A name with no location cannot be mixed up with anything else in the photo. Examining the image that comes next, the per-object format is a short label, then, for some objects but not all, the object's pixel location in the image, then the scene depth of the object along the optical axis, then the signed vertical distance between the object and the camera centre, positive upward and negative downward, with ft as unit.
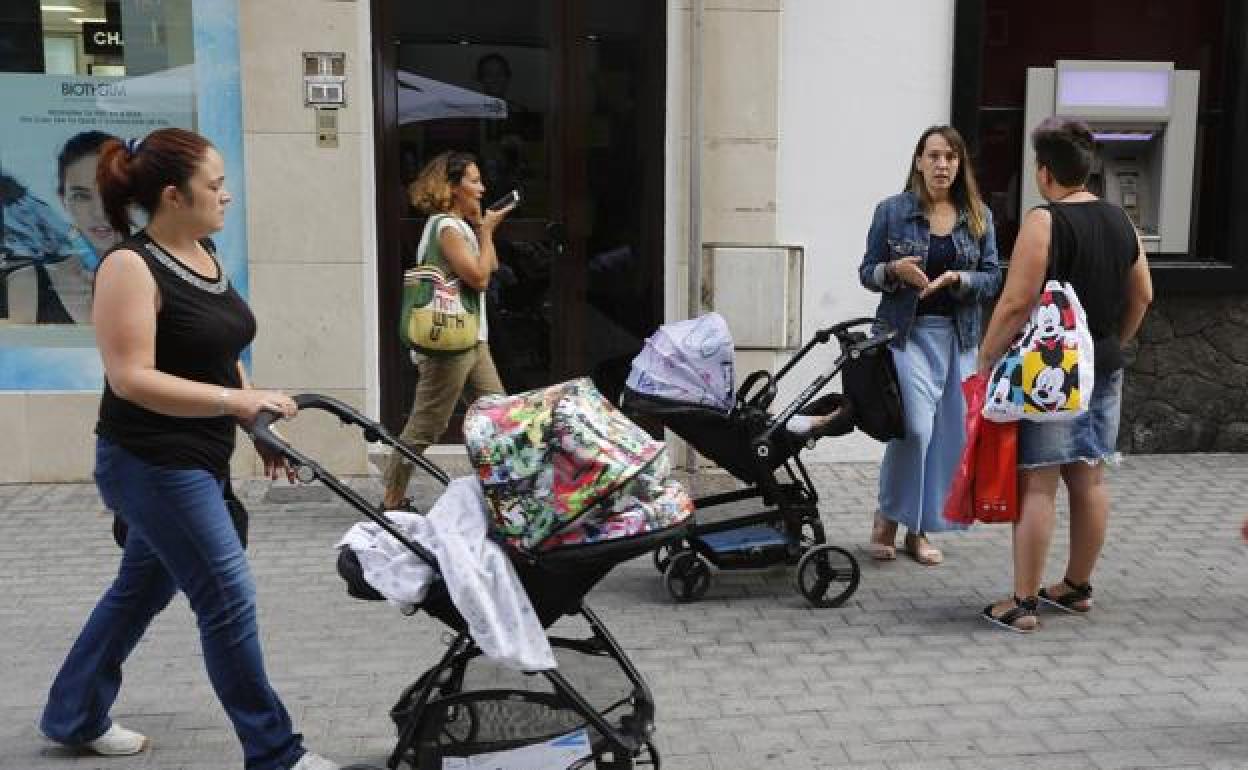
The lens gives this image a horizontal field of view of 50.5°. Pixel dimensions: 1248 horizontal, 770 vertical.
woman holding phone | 19.99 -1.13
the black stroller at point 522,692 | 10.73 -4.37
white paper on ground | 11.36 -4.85
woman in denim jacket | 18.52 -1.40
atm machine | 25.61 +1.29
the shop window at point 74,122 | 22.91 +1.08
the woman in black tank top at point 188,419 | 11.00 -1.98
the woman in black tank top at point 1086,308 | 15.87 -1.53
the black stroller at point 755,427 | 16.69 -3.06
